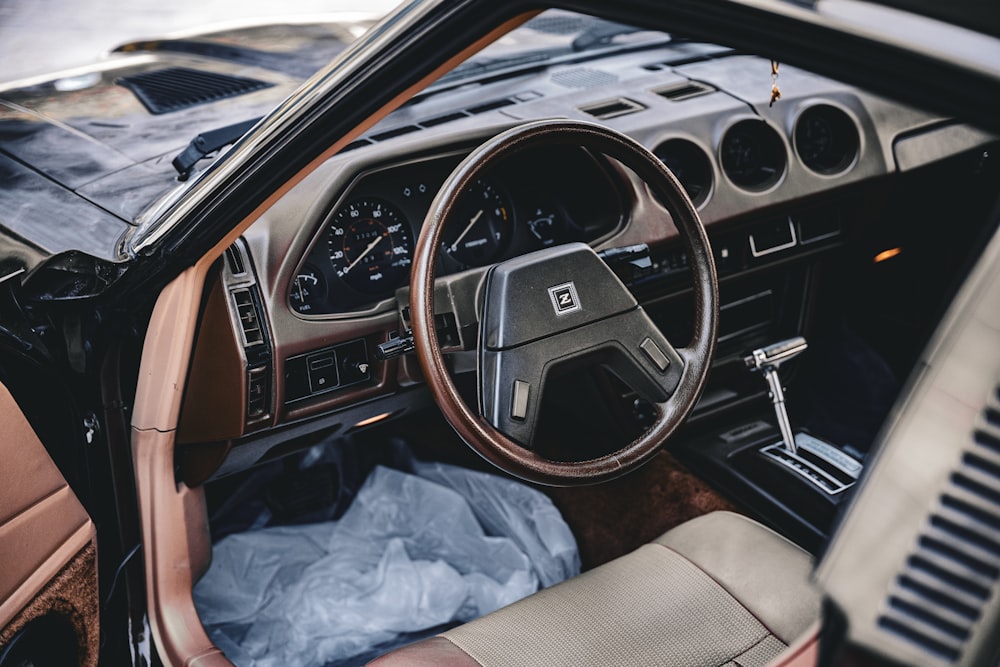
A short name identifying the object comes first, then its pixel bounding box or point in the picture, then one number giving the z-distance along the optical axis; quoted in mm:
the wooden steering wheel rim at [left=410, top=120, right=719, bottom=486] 1327
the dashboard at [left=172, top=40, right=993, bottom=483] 1649
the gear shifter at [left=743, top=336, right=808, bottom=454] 2051
